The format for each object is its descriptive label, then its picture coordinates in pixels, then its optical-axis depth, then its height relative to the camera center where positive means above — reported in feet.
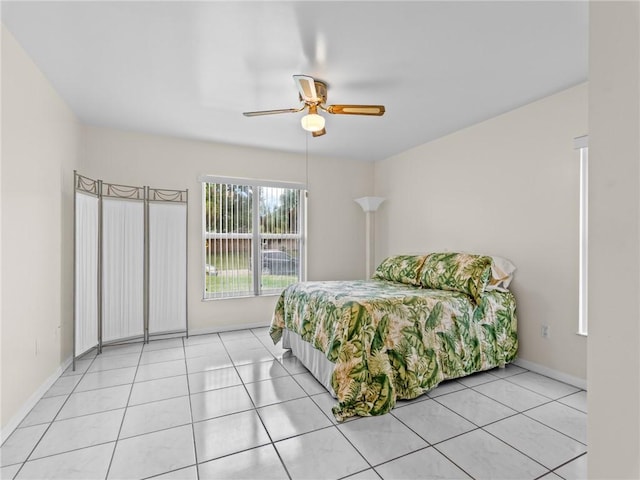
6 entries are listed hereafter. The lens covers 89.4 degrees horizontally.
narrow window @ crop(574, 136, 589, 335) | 8.79 -0.01
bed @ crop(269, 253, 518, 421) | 7.61 -2.51
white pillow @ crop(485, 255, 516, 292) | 10.39 -1.21
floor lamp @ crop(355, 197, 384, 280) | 16.02 +1.32
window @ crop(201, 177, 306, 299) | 14.23 +0.04
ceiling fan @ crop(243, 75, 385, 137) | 8.38 +3.38
